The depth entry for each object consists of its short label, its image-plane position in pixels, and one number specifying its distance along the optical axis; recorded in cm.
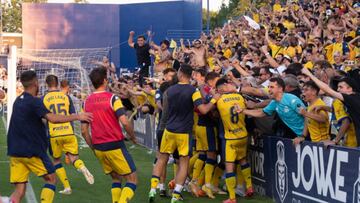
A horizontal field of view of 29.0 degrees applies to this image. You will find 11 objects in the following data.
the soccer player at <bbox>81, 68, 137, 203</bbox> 921
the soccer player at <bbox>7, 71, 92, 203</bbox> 895
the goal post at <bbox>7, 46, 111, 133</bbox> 2208
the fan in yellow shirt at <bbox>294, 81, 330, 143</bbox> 969
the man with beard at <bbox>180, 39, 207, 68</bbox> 1589
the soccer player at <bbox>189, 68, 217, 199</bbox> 1198
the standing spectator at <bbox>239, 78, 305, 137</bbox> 1037
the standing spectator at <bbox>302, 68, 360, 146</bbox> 842
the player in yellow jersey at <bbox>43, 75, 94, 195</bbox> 1244
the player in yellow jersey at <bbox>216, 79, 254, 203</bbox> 1116
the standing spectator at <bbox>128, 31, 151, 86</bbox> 2180
